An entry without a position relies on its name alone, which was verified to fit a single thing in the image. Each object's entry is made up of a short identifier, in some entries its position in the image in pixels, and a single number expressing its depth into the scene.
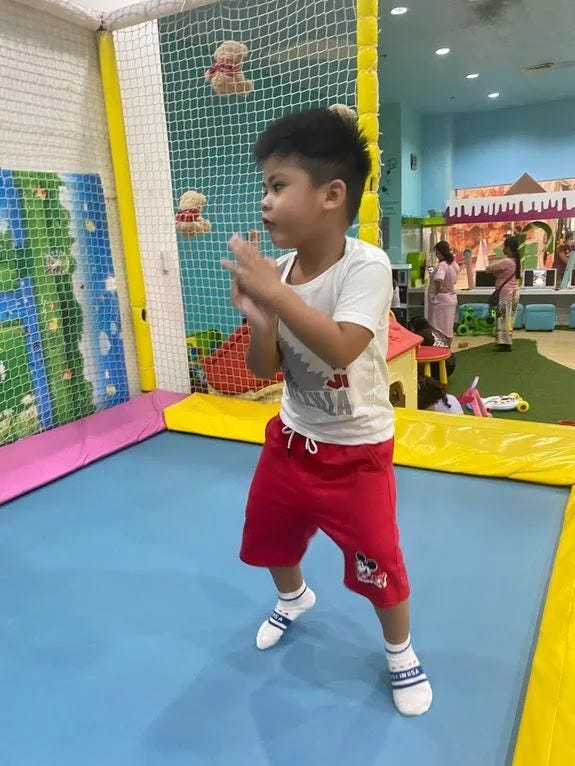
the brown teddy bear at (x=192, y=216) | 2.73
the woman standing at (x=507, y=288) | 5.76
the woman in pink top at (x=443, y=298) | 5.19
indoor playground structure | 1.09
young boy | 0.92
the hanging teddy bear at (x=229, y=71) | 2.45
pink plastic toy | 3.23
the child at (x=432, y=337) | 4.33
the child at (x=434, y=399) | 3.28
